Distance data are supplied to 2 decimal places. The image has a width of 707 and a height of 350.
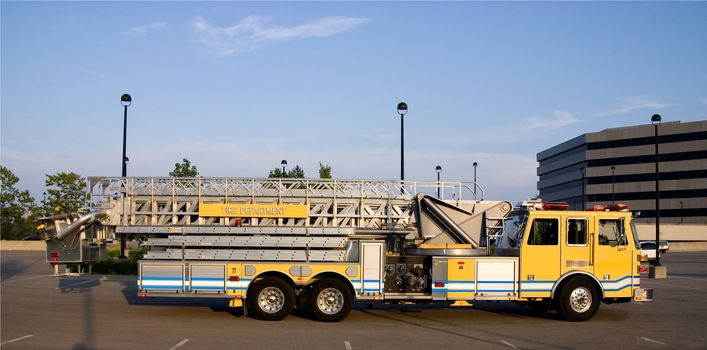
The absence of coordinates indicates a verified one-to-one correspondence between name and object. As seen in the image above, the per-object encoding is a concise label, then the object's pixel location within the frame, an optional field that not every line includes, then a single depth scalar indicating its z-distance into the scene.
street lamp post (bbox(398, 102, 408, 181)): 26.30
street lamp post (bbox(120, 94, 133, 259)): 27.75
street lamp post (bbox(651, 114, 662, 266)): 29.55
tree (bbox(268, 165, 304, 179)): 39.88
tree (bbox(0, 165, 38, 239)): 57.34
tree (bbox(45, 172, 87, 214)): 49.75
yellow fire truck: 15.15
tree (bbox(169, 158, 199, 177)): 42.22
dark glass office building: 98.88
